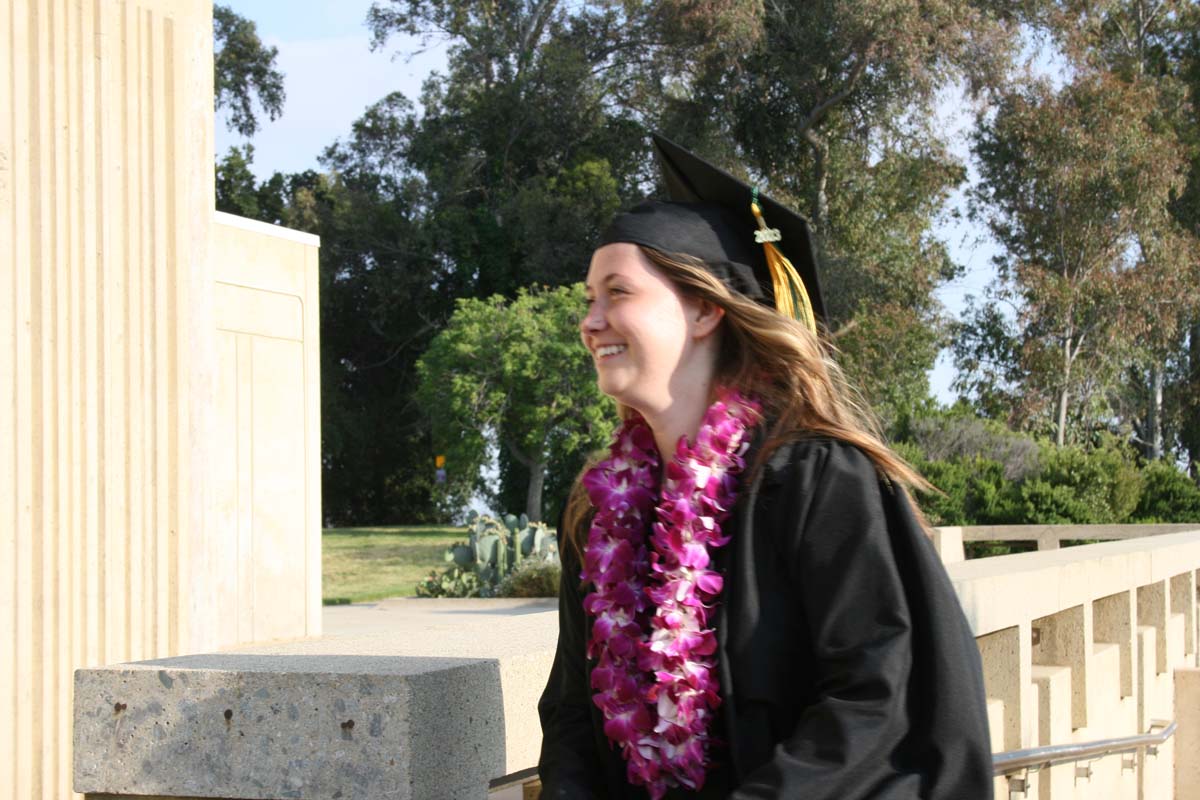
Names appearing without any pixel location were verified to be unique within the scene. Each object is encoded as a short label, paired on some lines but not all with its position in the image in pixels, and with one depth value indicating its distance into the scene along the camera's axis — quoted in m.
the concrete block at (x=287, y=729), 2.21
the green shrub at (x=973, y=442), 22.81
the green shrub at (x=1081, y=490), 19.34
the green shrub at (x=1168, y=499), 21.45
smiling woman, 1.82
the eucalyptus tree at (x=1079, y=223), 30.86
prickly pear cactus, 16.64
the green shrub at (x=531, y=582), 16.09
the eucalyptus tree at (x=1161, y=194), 31.50
